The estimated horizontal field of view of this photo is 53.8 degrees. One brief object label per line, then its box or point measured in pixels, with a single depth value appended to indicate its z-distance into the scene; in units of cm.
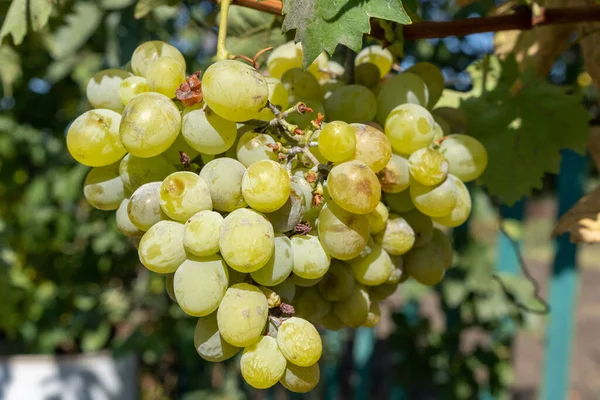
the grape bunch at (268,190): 53
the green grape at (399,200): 66
